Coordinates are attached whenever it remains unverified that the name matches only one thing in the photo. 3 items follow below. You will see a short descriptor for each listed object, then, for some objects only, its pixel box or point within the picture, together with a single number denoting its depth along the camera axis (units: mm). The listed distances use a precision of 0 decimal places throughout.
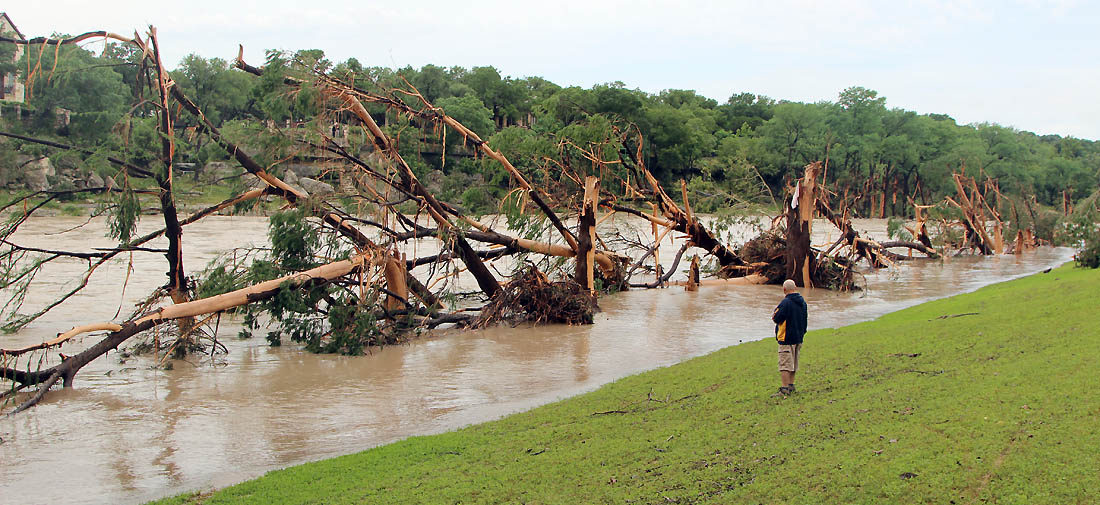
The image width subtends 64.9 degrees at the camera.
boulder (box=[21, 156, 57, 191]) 49969
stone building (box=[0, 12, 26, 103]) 62844
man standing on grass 8539
